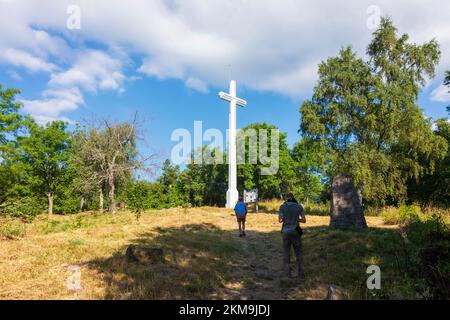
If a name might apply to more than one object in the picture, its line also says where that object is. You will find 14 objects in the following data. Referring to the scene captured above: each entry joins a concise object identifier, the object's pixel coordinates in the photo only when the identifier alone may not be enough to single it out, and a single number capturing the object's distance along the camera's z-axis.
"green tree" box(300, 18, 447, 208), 20.95
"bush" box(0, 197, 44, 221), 13.88
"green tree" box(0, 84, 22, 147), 22.62
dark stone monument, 15.11
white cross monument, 32.53
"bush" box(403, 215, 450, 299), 5.86
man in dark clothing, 8.52
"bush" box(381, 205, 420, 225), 16.09
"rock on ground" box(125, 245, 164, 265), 8.99
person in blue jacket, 16.32
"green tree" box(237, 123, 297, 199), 38.81
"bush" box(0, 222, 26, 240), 12.62
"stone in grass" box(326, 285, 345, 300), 5.77
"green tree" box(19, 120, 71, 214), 39.44
